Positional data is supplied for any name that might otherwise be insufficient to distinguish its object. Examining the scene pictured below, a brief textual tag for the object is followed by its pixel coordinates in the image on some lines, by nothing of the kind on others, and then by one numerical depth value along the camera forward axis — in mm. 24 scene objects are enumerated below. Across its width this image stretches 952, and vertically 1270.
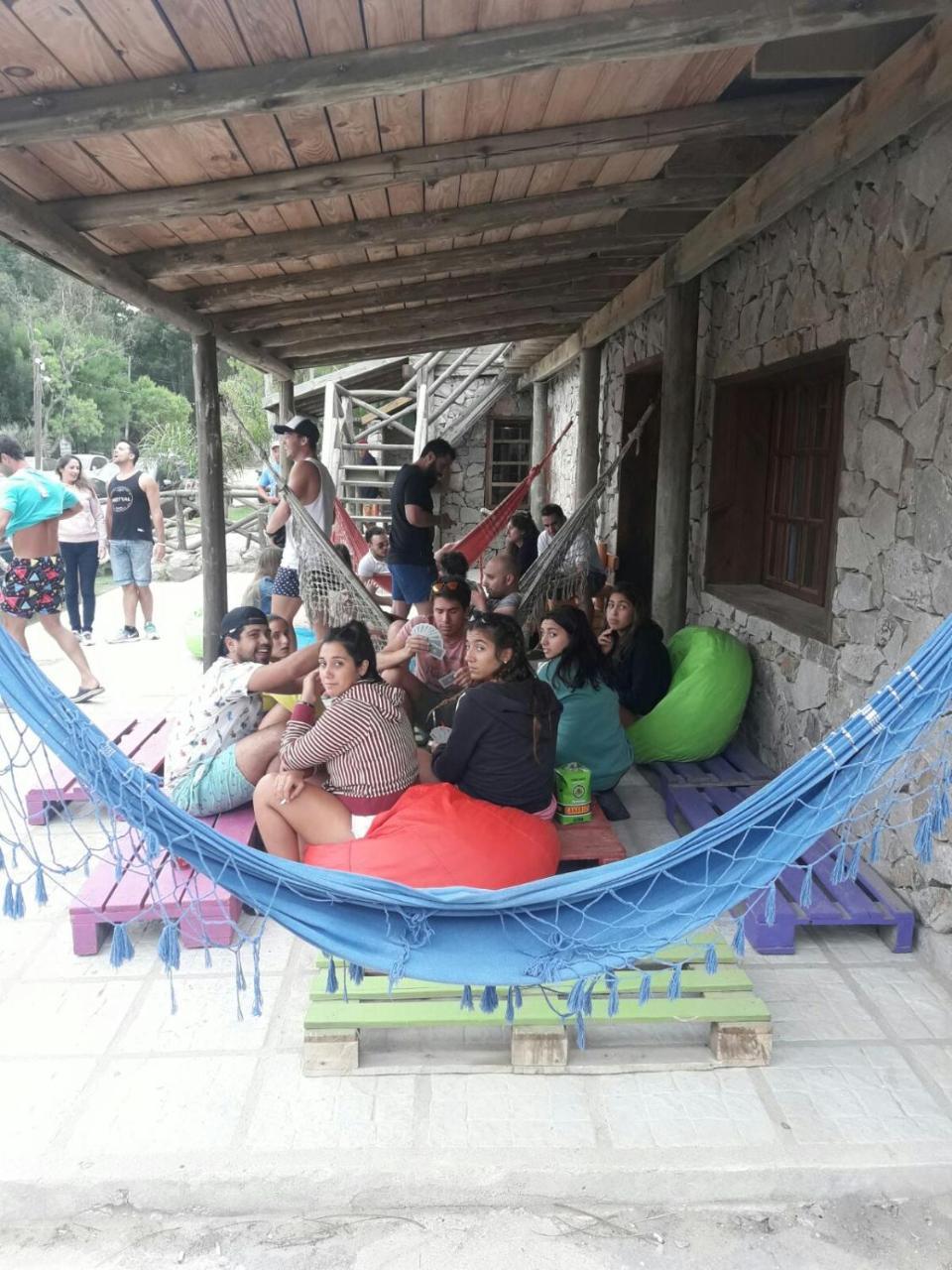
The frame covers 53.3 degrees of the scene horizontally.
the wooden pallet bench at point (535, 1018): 1786
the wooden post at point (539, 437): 8508
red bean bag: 2010
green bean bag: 3184
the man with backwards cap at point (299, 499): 4070
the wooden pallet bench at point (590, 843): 2385
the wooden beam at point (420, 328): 4969
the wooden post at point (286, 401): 6062
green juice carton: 2539
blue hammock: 1481
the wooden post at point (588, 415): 6082
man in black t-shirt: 4012
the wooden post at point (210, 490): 4086
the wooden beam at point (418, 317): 4883
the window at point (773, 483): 3402
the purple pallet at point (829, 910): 2184
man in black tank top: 5309
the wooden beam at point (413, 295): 4242
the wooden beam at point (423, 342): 5566
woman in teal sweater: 2811
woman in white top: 5227
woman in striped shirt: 2213
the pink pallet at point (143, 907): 2170
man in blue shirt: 3857
